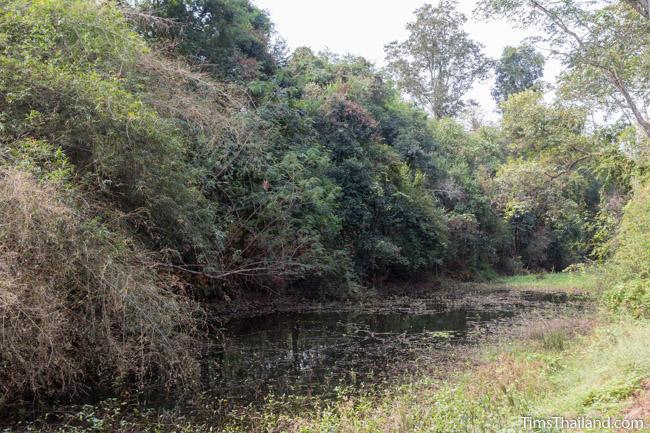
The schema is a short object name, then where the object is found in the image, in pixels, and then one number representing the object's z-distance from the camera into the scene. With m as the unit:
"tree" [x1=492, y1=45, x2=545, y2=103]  46.72
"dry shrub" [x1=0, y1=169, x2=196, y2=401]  6.48
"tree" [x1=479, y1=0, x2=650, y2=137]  13.87
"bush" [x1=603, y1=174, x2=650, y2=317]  10.56
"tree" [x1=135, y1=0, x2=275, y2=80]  18.05
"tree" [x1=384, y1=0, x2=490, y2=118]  38.28
